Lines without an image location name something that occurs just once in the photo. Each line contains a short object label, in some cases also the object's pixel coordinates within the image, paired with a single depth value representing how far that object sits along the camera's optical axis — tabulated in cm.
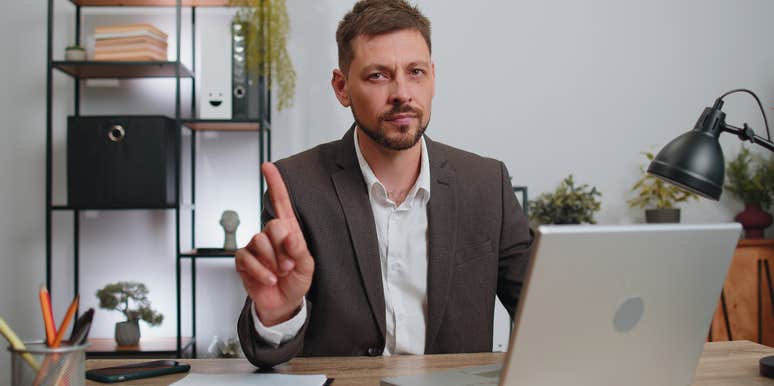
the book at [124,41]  274
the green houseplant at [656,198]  289
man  148
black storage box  268
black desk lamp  114
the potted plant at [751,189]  307
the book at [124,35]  274
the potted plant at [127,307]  270
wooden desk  104
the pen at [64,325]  77
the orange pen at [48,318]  78
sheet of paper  99
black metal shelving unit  271
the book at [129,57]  273
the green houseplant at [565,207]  290
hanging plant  274
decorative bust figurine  278
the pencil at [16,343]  75
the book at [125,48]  274
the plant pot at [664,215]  288
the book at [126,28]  274
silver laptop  74
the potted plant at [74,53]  277
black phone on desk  104
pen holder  75
